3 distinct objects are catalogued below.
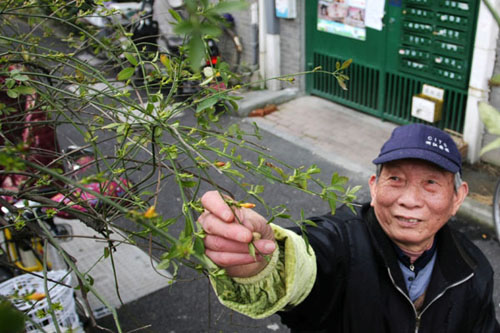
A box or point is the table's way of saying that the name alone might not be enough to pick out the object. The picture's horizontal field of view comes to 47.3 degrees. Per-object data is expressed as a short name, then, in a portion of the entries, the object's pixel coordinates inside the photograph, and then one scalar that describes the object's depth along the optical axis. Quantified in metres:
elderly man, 2.18
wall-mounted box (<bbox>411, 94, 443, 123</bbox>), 6.87
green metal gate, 6.55
